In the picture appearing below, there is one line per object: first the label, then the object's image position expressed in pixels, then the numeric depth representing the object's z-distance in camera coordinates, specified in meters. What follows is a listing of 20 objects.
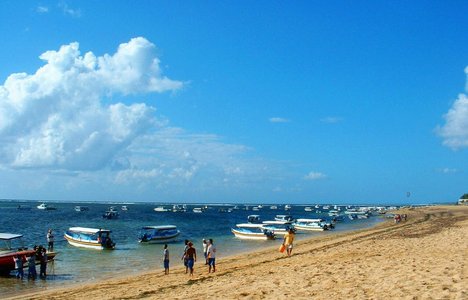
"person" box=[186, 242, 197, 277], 22.73
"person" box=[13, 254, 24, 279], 25.43
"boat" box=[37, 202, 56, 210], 155.85
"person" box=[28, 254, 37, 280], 25.23
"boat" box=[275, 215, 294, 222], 98.44
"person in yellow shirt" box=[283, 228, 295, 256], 28.97
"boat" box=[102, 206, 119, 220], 105.12
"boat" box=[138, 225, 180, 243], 47.88
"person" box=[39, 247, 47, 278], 25.59
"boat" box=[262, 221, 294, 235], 60.91
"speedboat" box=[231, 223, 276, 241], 51.28
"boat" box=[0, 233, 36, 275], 26.03
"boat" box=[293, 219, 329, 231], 67.00
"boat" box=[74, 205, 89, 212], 157.10
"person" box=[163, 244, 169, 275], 24.70
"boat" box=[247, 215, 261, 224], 102.50
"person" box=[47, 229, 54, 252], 36.61
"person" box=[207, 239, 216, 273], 23.50
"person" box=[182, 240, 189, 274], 23.35
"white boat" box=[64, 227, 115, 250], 40.81
